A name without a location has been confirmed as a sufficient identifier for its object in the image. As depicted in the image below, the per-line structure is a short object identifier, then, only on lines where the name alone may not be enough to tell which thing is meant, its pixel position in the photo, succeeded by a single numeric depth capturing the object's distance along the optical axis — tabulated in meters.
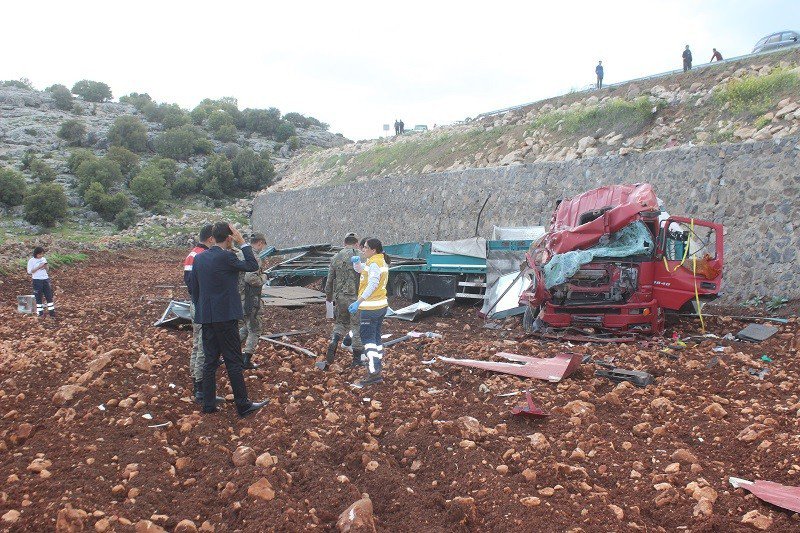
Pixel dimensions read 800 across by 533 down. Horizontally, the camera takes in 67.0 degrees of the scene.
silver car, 20.44
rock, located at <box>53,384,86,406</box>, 5.66
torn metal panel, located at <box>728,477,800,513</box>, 3.63
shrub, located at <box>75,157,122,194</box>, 39.97
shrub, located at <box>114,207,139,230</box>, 37.44
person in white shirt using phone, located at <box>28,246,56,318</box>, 12.23
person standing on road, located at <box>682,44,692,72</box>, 20.28
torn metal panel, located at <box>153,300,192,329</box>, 10.02
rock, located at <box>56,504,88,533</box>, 3.40
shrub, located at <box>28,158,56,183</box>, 40.10
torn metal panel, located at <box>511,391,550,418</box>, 5.45
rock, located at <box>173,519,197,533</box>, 3.57
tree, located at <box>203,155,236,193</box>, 46.25
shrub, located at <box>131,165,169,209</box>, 41.00
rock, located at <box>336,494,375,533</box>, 3.55
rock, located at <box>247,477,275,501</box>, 3.90
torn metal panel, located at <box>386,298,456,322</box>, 12.54
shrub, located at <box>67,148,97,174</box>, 42.69
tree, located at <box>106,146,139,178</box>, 44.47
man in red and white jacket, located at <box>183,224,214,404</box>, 6.29
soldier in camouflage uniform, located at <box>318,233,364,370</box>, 7.88
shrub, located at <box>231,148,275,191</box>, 47.28
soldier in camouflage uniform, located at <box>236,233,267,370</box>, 7.73
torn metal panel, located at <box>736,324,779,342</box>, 8.80
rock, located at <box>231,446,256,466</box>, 4.46
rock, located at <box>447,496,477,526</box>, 3.75
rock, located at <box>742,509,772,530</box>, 3.44
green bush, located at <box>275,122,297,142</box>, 60.19
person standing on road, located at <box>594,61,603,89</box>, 24.83
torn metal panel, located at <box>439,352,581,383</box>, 6.98
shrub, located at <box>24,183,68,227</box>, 33.72
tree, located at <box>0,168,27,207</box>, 34.56
